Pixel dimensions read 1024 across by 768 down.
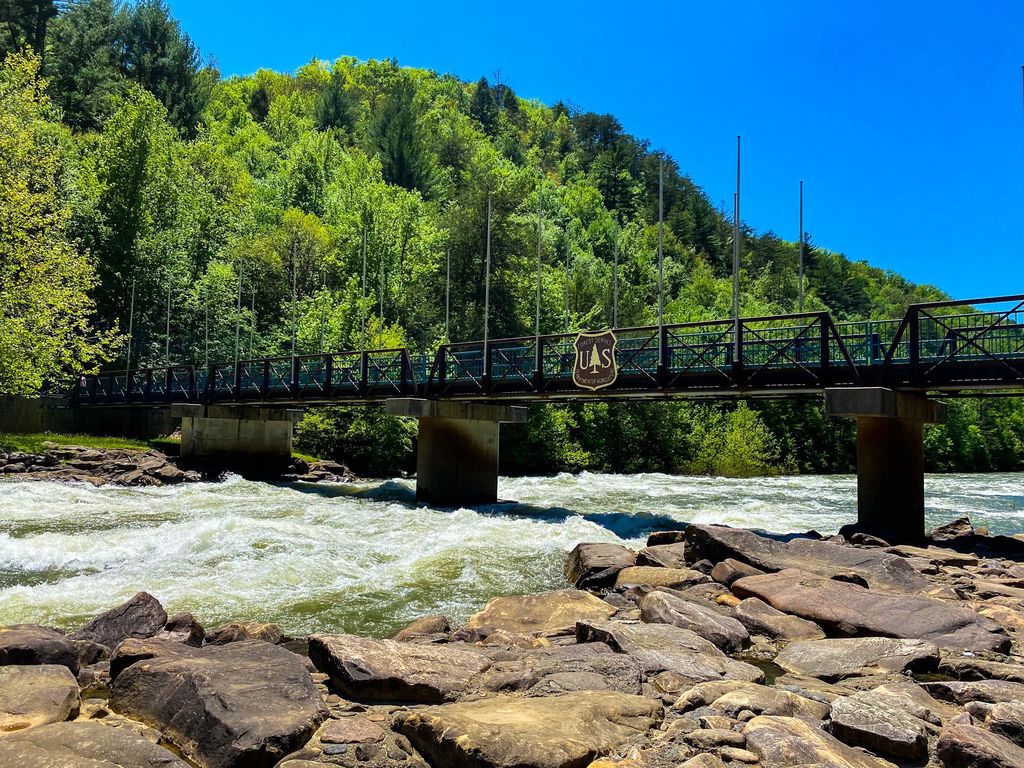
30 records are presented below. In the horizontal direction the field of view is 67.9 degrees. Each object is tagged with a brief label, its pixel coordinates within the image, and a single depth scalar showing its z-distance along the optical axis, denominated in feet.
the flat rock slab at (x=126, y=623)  26.68
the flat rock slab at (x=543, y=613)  30.58
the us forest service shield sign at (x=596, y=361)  81.25
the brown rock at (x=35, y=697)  18.35
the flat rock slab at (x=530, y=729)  16.25
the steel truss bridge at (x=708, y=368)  59.88
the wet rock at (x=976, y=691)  21.54
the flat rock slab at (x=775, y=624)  29.53
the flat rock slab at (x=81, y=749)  15.52
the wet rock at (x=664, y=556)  43.64
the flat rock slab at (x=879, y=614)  28.22
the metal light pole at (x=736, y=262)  78.95
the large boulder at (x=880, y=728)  18.03
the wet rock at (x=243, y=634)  27.04
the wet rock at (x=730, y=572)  38.09
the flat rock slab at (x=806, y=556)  37.65
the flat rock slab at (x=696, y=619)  27.66
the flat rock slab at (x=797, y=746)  16.72
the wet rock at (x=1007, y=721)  19.16
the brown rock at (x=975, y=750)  17.40
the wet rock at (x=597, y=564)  41.47
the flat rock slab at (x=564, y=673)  21.58
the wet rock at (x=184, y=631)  26.14
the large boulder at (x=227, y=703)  17.26
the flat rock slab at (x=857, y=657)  25.02
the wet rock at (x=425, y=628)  28.91
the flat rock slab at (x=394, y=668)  21.24
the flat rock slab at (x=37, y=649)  22.70
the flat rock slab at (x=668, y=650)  23.27
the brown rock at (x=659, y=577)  38.11
